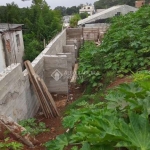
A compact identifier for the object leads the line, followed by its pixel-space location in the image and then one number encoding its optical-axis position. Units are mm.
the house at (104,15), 25933
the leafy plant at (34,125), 4074
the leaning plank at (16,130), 3344
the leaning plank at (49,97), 5625
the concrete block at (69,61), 8589
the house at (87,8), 87088
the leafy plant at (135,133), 1650
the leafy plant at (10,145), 2908
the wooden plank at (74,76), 7964
